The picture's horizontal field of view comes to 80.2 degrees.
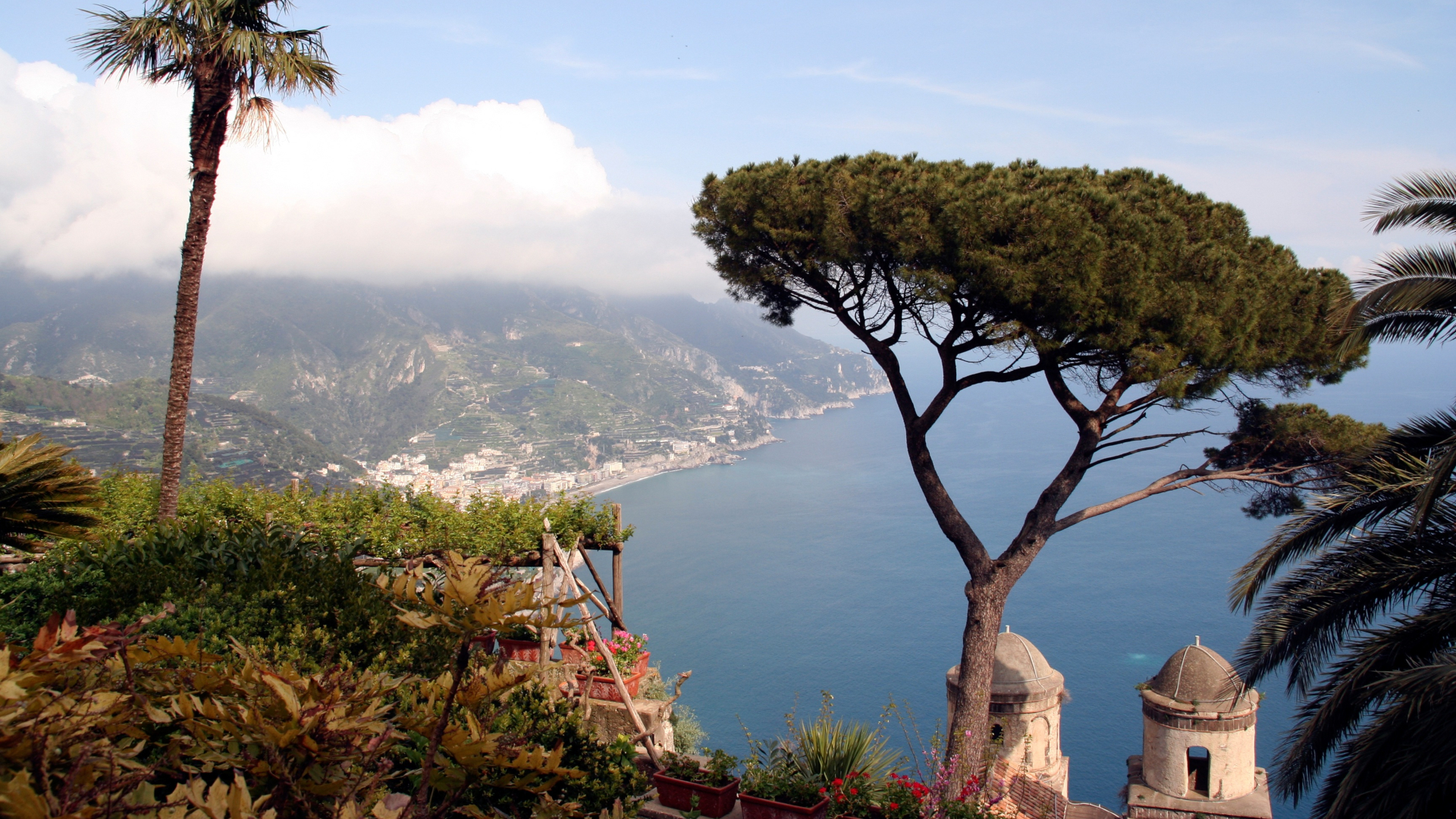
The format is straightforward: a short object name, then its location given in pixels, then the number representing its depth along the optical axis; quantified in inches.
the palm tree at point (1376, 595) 202.7
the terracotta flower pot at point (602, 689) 262.5
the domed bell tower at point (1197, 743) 435.5
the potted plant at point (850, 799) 179.3
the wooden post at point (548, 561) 293.9
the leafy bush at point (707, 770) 193.2
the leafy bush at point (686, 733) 348.5
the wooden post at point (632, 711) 222.2
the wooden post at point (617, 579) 323.6
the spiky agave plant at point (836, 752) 197.2
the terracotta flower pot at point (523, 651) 289.9
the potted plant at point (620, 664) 263.6
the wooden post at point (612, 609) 311.0
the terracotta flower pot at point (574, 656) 291.6
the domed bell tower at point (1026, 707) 412.8
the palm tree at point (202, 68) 317.1
